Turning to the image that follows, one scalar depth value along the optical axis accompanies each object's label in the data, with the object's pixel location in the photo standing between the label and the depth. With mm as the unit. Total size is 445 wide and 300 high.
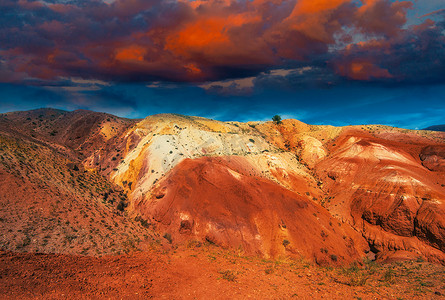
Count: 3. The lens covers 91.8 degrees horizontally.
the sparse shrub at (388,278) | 17375
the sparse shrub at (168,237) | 24845
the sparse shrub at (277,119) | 76088
